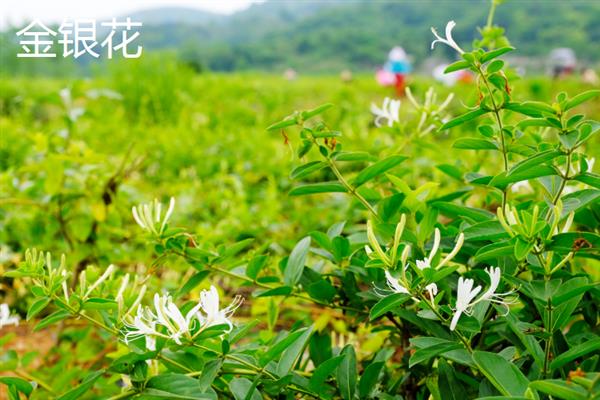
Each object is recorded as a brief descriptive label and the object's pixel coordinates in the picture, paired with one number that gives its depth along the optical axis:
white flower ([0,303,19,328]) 0.92
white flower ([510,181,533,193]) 0.99
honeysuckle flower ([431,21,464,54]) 0.67
